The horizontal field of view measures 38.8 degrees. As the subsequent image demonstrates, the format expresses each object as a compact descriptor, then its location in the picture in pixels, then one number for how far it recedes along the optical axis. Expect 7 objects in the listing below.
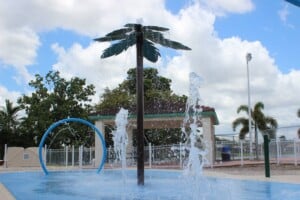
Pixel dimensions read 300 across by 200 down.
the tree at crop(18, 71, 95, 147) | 36.47
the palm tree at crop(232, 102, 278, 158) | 43.06
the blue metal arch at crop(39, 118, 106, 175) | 20.54
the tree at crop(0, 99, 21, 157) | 38.03
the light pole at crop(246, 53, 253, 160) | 29.95
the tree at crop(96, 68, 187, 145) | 37.72
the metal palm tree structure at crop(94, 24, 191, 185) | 13.15
